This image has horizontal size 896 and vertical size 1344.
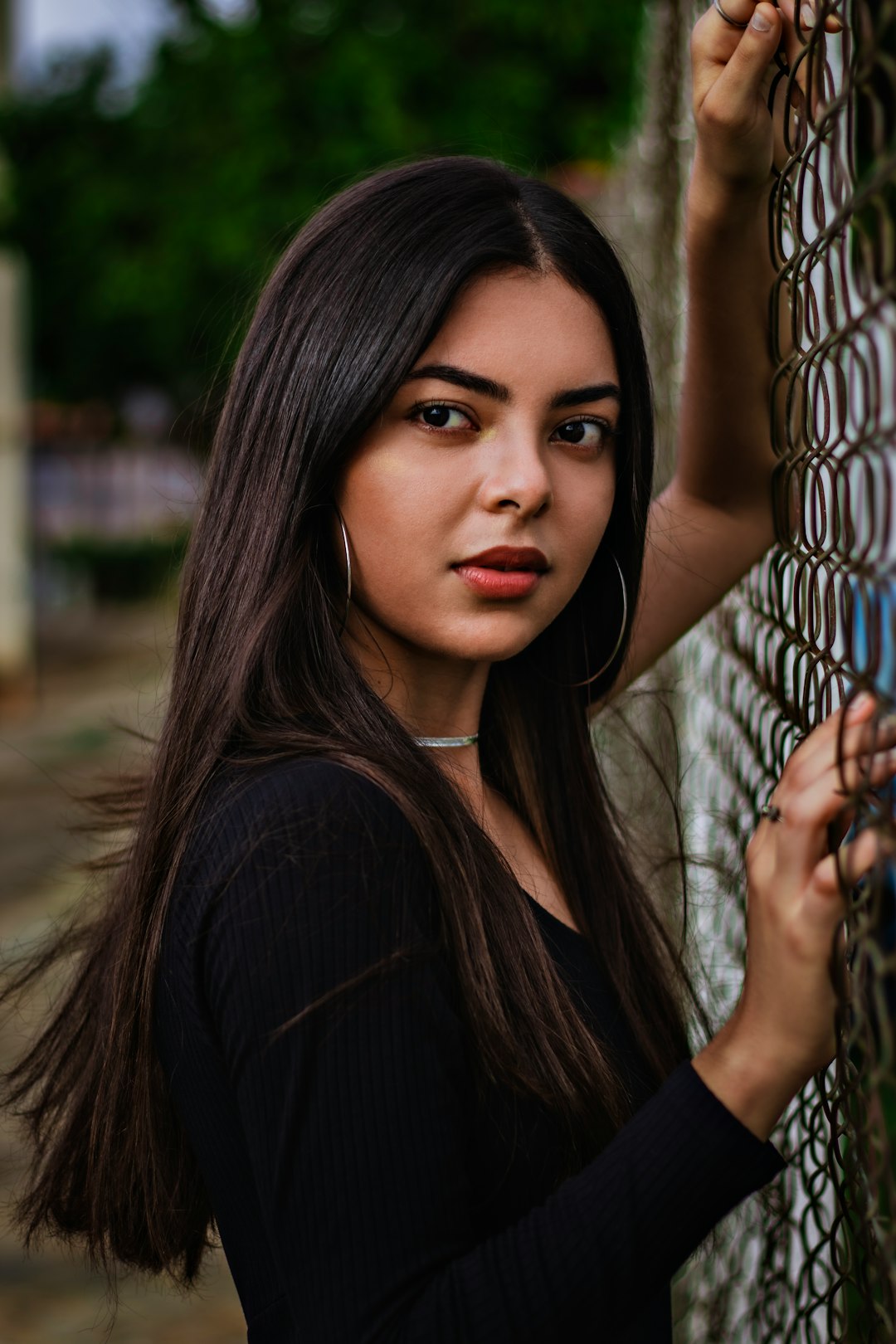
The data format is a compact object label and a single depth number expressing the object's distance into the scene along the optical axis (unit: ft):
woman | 3.50
